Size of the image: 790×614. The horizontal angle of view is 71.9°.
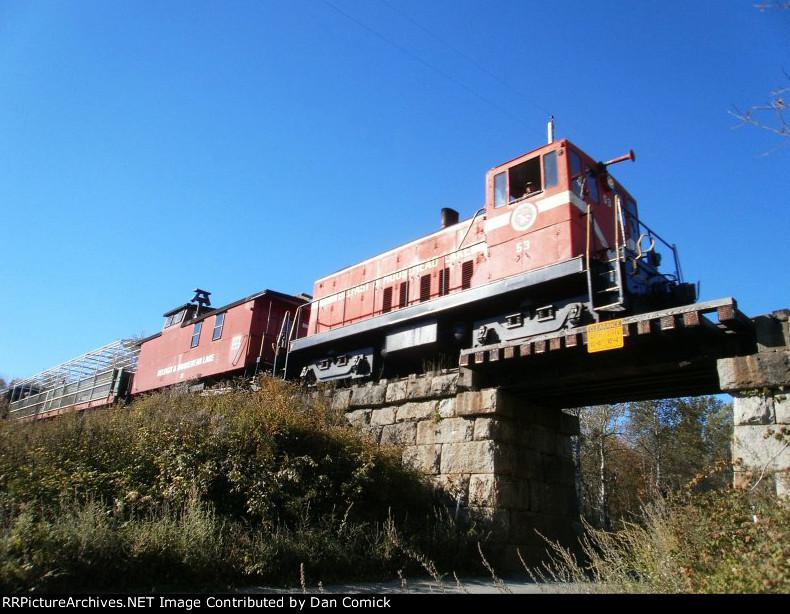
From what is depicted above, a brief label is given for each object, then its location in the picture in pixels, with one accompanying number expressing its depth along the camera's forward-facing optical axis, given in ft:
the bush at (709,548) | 13.24
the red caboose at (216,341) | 47.40
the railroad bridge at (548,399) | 19.62
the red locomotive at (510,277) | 26.03
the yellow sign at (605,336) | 22.03
